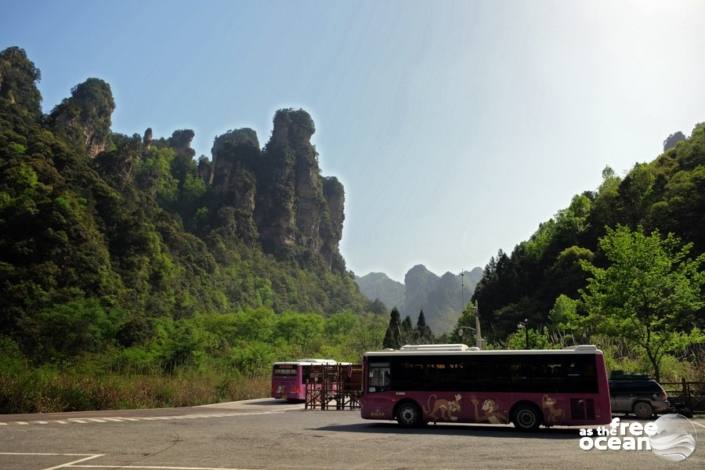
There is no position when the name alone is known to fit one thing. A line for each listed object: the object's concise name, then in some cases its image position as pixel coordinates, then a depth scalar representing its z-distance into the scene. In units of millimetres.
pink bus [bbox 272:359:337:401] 34094
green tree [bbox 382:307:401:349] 93562
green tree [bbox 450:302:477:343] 90812
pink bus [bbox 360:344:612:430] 16047
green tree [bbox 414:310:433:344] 98925
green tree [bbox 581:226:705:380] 26219
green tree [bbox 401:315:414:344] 95694
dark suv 20344
